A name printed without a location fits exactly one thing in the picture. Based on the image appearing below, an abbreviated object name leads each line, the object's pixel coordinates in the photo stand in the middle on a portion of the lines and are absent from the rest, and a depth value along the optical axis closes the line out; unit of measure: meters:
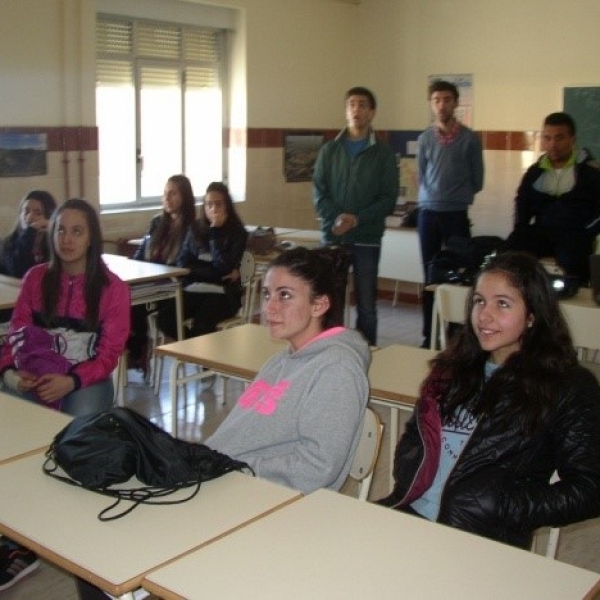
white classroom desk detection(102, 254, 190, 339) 4.84
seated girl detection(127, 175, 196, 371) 5.48
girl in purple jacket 3.35
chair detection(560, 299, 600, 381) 3.86
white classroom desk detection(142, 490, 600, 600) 1.56
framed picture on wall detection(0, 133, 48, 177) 5.88
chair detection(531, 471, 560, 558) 2.39
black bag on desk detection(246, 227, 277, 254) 5.95
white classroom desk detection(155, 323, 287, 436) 3.26
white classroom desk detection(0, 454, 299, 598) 1.67
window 6.72
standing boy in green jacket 5.24
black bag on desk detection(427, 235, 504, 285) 4.78
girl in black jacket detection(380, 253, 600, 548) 2.04
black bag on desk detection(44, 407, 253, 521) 1.97
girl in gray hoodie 2.18
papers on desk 5.23
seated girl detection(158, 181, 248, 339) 5.16
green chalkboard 6.98
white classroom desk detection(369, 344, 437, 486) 2.93
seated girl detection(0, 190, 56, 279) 4.85
